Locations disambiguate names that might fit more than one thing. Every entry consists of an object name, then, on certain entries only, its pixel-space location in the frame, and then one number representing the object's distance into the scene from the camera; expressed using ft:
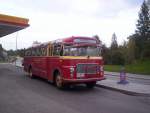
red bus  24.73
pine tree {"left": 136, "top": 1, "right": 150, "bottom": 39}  155.16
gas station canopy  55.98
